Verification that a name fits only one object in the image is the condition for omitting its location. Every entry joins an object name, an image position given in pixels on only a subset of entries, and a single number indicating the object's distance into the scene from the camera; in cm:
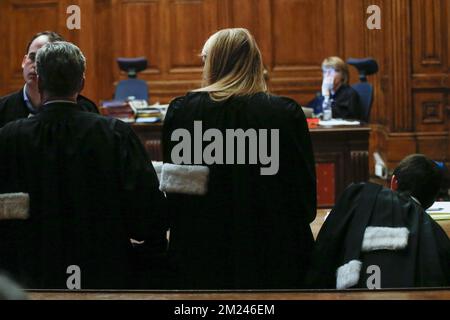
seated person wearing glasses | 1334
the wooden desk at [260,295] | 313
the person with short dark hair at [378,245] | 448
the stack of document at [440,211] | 595
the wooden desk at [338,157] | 1168
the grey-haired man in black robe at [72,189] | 463
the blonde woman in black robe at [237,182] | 480
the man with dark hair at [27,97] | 614
